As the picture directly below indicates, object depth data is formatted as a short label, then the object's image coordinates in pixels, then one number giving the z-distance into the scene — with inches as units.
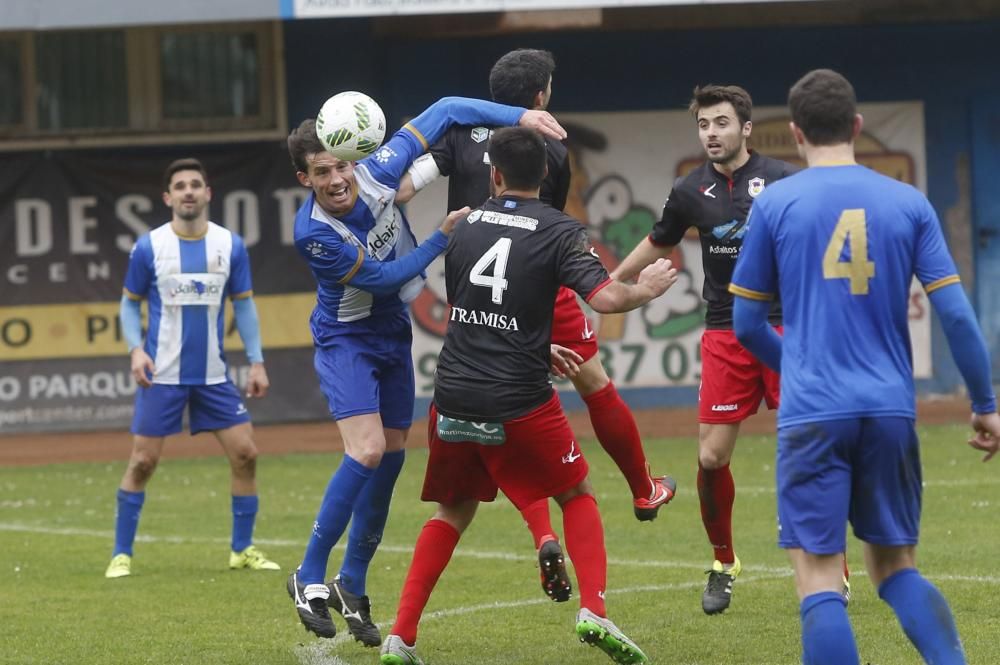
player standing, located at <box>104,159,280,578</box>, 803.4
